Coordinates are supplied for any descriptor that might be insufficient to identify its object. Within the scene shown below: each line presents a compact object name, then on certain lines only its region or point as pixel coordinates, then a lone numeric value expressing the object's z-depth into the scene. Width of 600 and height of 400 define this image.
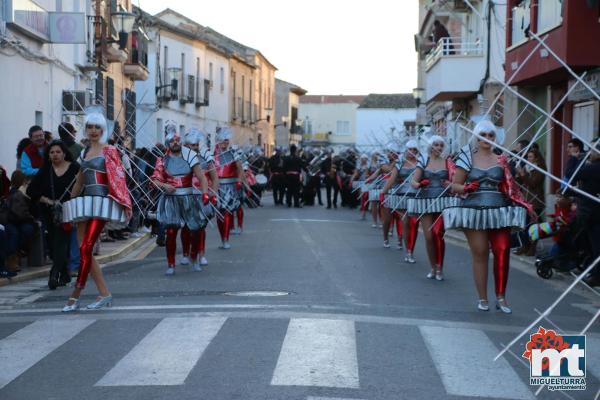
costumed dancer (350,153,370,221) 26.85
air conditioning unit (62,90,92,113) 22.89
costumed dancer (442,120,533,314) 9.90
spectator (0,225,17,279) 12.45
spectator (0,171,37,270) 12.92
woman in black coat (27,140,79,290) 11.57
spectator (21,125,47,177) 14.10
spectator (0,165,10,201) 13.40
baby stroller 13.37
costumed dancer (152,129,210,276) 13.09
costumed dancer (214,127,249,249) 17.08
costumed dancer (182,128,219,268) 13.38
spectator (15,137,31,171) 14.38
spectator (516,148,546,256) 16.80
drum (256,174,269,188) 28.45
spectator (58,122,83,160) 13.93
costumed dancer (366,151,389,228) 20.25
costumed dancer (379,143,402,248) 17.22
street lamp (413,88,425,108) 44.38
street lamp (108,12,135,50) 27.69
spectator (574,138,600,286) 12.13
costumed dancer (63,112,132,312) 9.91
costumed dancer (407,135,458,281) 12.83
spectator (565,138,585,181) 13.84
